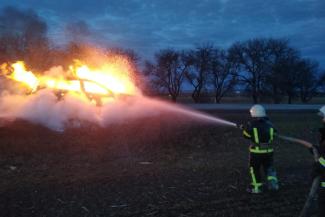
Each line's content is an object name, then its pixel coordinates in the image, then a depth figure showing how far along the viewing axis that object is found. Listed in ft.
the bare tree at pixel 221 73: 175.83
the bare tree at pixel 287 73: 165.48
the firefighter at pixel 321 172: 19.20
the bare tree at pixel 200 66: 173.78
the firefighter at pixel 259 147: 26.50
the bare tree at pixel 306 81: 174.81
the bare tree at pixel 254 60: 174.29
